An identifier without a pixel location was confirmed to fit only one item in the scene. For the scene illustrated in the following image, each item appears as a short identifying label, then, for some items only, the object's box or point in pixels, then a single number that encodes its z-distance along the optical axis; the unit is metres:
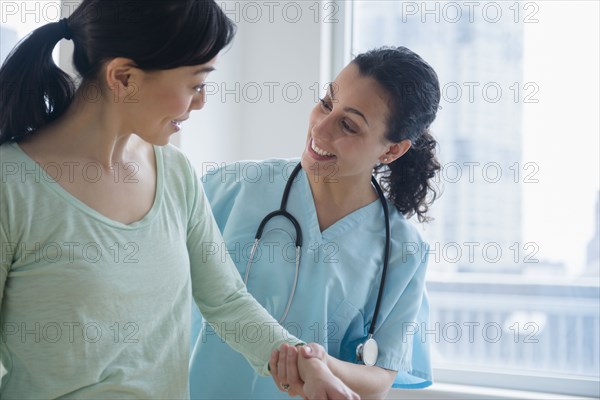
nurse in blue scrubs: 2.64
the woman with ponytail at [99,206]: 2.23
